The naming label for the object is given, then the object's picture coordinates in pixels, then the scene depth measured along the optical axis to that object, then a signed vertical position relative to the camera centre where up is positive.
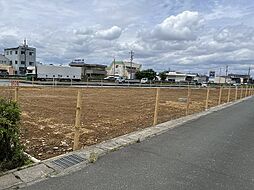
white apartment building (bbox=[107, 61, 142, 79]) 78.62 +4.78
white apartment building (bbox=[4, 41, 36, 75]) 66.09 +5.93
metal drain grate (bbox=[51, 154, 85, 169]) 3.46 -1.64
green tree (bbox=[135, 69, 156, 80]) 66.62 +2.21
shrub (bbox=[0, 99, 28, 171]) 3.03 -1.05
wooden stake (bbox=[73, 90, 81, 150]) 4.07 -1.10
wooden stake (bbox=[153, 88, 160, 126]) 6.74 -0.94
